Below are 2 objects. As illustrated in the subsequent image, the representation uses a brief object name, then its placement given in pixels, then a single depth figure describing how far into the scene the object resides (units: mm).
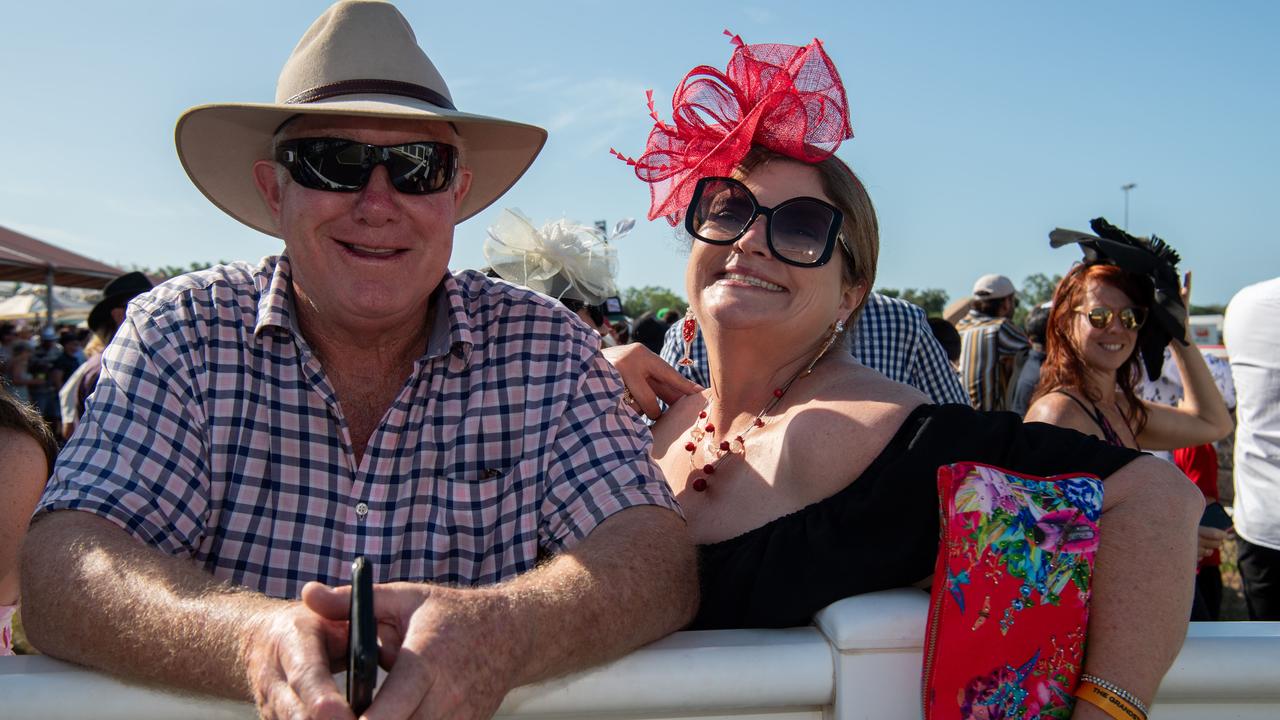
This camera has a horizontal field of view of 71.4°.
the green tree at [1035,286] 69031
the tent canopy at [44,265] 10906
